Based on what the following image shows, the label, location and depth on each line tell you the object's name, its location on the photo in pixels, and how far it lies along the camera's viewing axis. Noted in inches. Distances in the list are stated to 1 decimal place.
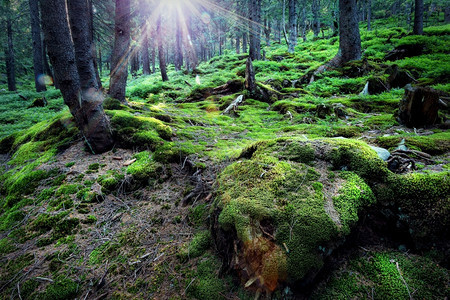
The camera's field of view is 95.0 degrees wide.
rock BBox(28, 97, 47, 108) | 483.8
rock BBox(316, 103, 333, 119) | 249.9
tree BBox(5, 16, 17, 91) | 763.7
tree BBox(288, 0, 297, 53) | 808.9
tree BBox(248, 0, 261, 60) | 710.9
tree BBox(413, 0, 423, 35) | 574.2
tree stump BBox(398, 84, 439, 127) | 165.9
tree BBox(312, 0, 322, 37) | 1208.3
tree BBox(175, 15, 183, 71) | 829.2
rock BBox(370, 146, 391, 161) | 105.6
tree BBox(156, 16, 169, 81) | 601.1
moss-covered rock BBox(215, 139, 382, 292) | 71.0
